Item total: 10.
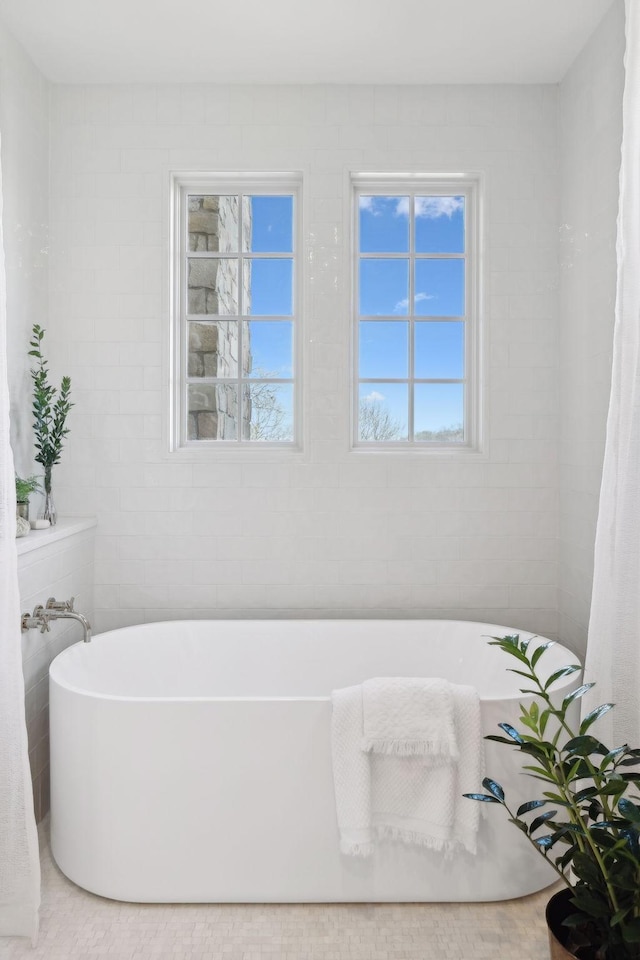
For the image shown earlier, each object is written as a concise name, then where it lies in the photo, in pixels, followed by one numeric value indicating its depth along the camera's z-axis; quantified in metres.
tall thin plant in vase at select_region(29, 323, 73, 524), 2.80
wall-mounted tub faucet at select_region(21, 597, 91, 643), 2.30
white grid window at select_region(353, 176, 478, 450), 3.22
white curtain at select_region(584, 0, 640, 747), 1.81
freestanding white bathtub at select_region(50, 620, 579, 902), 2.04
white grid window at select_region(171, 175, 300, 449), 3.22
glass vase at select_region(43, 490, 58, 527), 2.79
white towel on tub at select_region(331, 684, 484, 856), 1.98
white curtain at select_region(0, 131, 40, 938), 1.81
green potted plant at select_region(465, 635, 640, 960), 1.52
